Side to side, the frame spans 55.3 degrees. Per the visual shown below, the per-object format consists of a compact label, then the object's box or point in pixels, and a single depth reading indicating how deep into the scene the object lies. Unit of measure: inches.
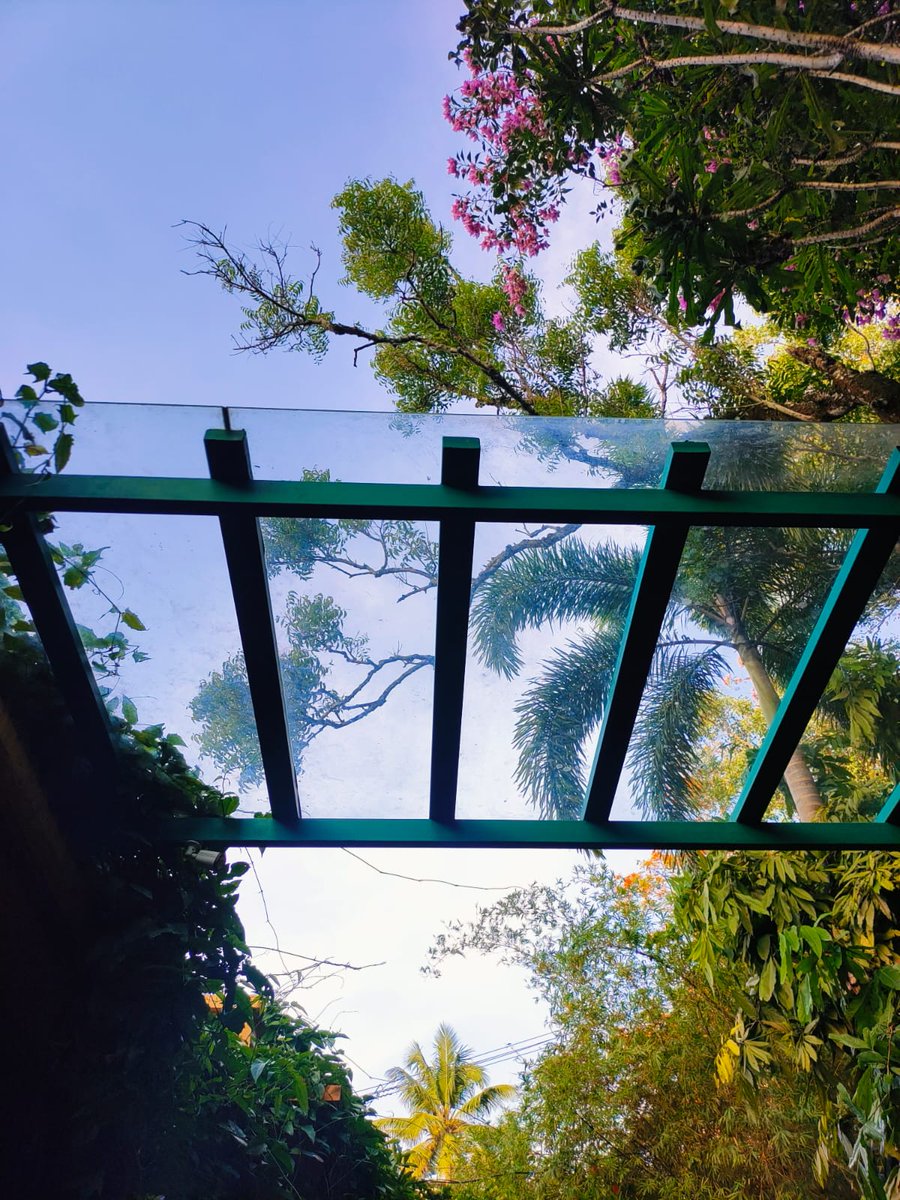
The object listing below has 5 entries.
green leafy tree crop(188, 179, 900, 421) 298.8
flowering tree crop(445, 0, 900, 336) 92.6
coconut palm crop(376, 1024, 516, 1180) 468.4
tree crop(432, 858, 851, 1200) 179.2
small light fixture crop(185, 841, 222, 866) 101.9
